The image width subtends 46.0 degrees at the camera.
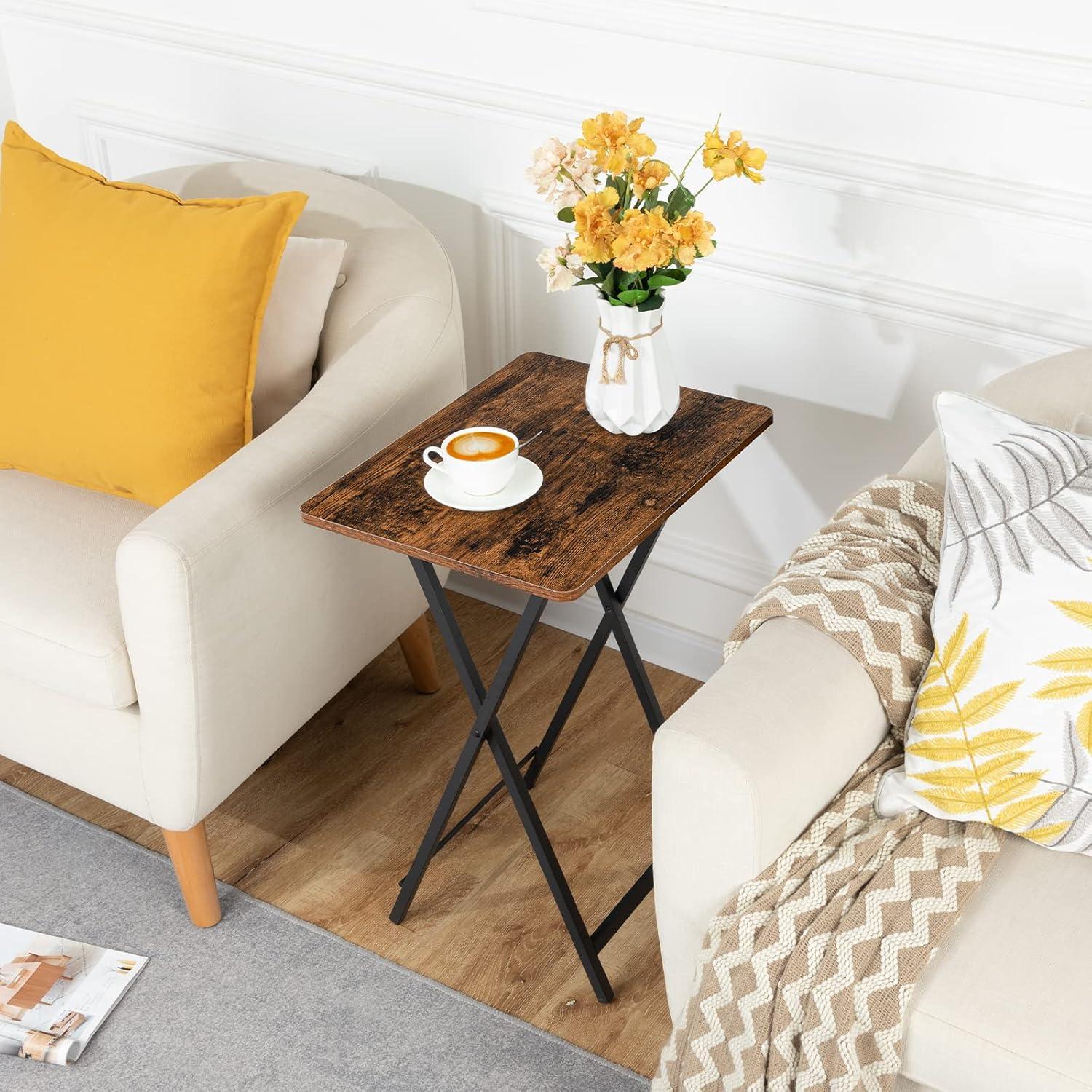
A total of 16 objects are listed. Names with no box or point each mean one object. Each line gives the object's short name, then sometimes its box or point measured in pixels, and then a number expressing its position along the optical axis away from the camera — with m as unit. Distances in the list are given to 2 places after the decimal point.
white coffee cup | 1.58
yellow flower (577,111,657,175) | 1.55
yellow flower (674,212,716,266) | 1.54
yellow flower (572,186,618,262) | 1.52
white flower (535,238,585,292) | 1.60
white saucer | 1.59
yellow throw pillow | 1.79
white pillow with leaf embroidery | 1.32
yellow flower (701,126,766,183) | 1.54
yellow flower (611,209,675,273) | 1.52
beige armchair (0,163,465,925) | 1.62
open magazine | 1.68
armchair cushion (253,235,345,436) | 1.90
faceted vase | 1.65
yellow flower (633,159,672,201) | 1.55
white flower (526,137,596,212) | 1.59
